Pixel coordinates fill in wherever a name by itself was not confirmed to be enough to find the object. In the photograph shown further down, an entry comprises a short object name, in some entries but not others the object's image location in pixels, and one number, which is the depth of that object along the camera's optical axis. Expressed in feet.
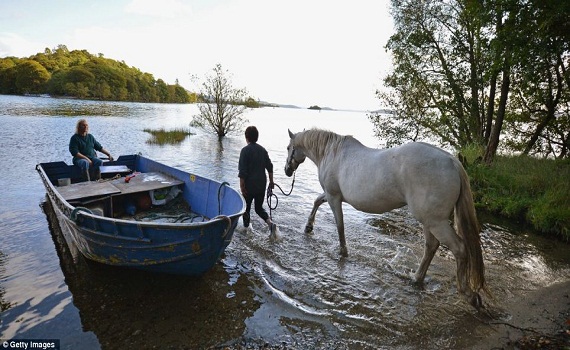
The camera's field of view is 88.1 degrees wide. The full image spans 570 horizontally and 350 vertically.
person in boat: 21.81
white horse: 11.24
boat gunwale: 10.78
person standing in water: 16.38
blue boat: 11.31
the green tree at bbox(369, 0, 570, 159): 31.09
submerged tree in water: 67.10
